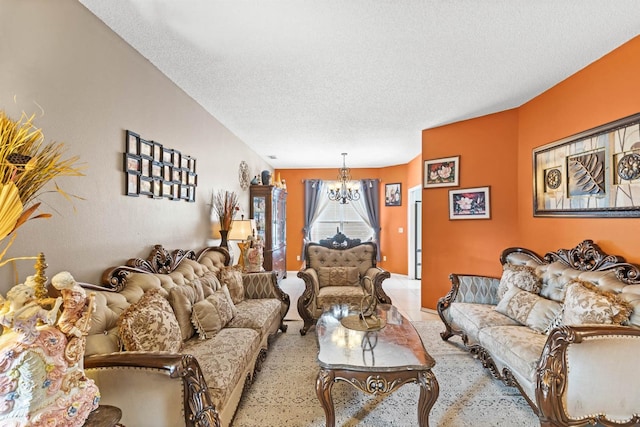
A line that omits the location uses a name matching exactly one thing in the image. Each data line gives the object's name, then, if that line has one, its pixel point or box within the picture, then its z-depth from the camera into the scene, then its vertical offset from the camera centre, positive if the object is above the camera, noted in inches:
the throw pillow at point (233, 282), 124.4 -28.1
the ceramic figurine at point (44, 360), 37.6 -19.4
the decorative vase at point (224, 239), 157.9 -12.1
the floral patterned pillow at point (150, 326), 65.4 -26.0
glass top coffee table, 70.7 -36.9
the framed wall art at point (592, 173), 91.4 +15.8
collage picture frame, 91.5 +16.8
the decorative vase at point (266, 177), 234.4 +31.8
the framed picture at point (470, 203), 156.4 +7.1
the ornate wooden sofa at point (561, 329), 69.1 -33.9
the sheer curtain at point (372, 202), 302.7 +15.0
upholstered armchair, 141.5 -32.3
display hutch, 229.8 +0.0
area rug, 80.5 -56.3
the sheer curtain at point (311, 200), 306.3 +17.3
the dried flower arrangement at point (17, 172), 42.4 +7.0
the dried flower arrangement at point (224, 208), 160.1 +4.9
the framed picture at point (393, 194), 288.5 +22.0
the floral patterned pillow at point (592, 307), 77.2 -25.0
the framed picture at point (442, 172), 166.2 +25.9
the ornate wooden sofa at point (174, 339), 56.7 -30.6
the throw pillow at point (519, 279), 111.9 -24.9
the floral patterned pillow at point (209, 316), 90.5 -31.9
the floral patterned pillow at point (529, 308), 94.3 -31.8
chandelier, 251.1 +25.0
